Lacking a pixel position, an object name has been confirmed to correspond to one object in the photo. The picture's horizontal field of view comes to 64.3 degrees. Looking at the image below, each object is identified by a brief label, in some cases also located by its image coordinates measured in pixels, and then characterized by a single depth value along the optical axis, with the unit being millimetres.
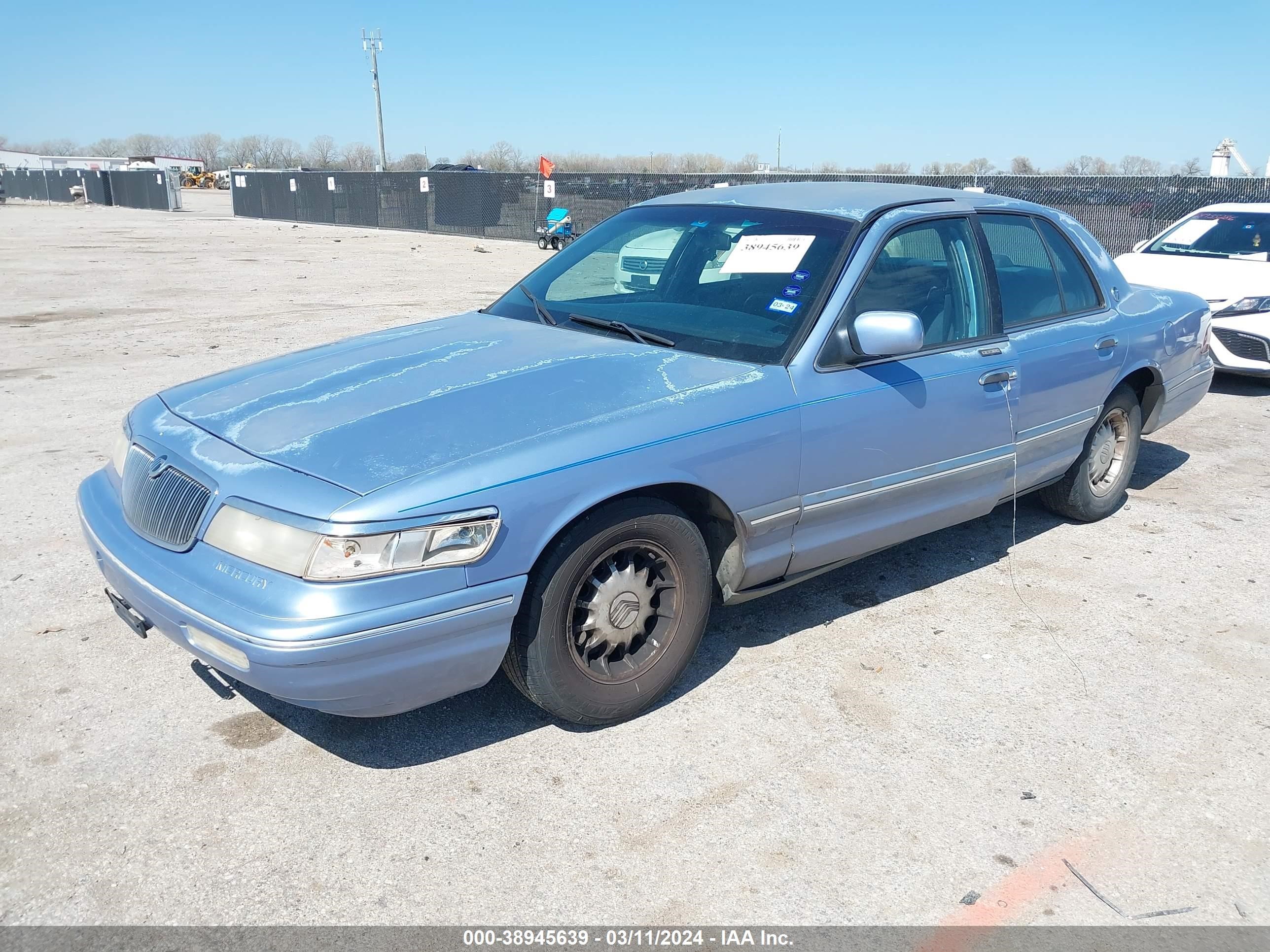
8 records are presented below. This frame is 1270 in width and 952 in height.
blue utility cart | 23797
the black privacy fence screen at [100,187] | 45438
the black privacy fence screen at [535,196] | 16594
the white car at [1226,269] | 8484
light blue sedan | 2734
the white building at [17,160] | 99062
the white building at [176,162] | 87712
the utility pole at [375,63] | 60500
